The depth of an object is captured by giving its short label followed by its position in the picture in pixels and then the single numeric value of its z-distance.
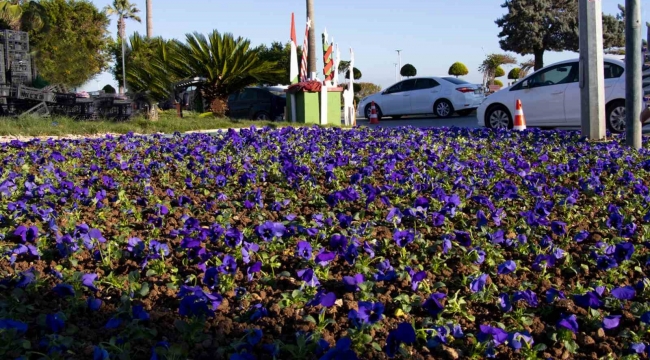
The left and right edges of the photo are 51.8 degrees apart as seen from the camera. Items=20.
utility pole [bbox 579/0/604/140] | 8.92
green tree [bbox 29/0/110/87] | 38.53
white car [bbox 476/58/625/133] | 11.36
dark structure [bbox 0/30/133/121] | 15.30
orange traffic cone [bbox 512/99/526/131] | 11.17
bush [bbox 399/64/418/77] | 40.88
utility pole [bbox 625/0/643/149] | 8.00
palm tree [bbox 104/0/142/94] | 62.83
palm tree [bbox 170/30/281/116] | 19.42
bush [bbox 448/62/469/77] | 42.97
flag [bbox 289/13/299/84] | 16.00
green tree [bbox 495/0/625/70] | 47.72
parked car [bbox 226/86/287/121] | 19.38
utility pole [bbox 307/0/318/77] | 20.30
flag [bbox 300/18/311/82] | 16.08
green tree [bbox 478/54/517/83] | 48.81
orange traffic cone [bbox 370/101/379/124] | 18.67
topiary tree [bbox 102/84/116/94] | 55.00
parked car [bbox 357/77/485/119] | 19.98
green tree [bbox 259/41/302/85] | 35.00
